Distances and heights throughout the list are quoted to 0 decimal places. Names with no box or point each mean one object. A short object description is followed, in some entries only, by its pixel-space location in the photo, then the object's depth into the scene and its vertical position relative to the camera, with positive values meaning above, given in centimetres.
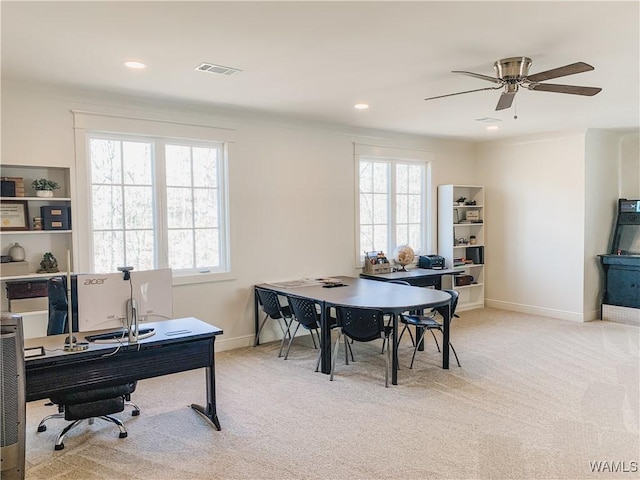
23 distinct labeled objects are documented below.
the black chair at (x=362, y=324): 405 -89
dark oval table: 409 -70
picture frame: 388 +11
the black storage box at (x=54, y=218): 401 +8
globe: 642 -46
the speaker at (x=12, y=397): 239 -86
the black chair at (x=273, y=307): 494 -88
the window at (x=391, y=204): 643 +25
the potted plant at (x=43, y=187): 402 +34
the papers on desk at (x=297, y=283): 522 -67
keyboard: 306 -72
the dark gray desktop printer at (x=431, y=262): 671 -57
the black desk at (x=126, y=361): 274 -84
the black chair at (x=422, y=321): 452 -97
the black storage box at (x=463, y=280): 713 -90
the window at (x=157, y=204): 453 +22
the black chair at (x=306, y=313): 456 -87
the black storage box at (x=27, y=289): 387 -50
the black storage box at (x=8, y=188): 380 +32
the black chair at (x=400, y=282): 546 -72
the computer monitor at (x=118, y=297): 287 -44
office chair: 302 -115
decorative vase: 392 -21
